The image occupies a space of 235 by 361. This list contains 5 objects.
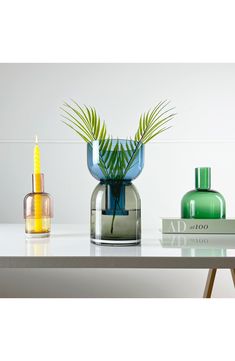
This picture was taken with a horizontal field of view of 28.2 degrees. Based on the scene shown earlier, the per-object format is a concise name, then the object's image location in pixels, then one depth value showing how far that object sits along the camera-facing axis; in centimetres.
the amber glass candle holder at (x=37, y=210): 159
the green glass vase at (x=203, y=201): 166
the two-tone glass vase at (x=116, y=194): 140
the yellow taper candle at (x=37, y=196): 159
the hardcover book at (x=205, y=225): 159
